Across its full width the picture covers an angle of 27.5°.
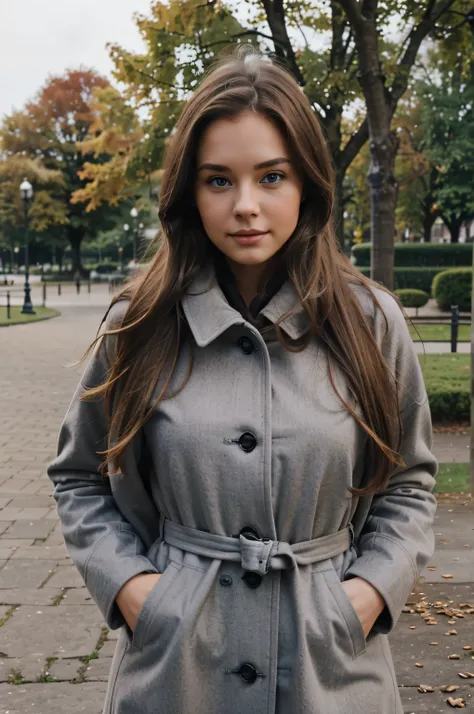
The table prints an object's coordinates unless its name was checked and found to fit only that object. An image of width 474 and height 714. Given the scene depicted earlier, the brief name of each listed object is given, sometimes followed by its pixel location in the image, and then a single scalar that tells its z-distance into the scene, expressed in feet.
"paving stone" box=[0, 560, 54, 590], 17.42
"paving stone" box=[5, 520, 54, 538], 20.79
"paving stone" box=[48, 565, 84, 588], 17.37
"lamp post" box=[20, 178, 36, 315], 102.22
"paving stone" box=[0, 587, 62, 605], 16.44
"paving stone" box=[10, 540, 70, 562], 19.02
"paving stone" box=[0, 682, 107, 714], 12.35
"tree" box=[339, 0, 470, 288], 33.71
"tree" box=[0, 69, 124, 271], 210.59
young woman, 6.11
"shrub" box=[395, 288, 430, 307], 95.66
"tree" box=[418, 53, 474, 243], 138.21
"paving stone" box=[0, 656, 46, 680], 13.43
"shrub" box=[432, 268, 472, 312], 93.91
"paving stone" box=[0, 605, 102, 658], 14.32
